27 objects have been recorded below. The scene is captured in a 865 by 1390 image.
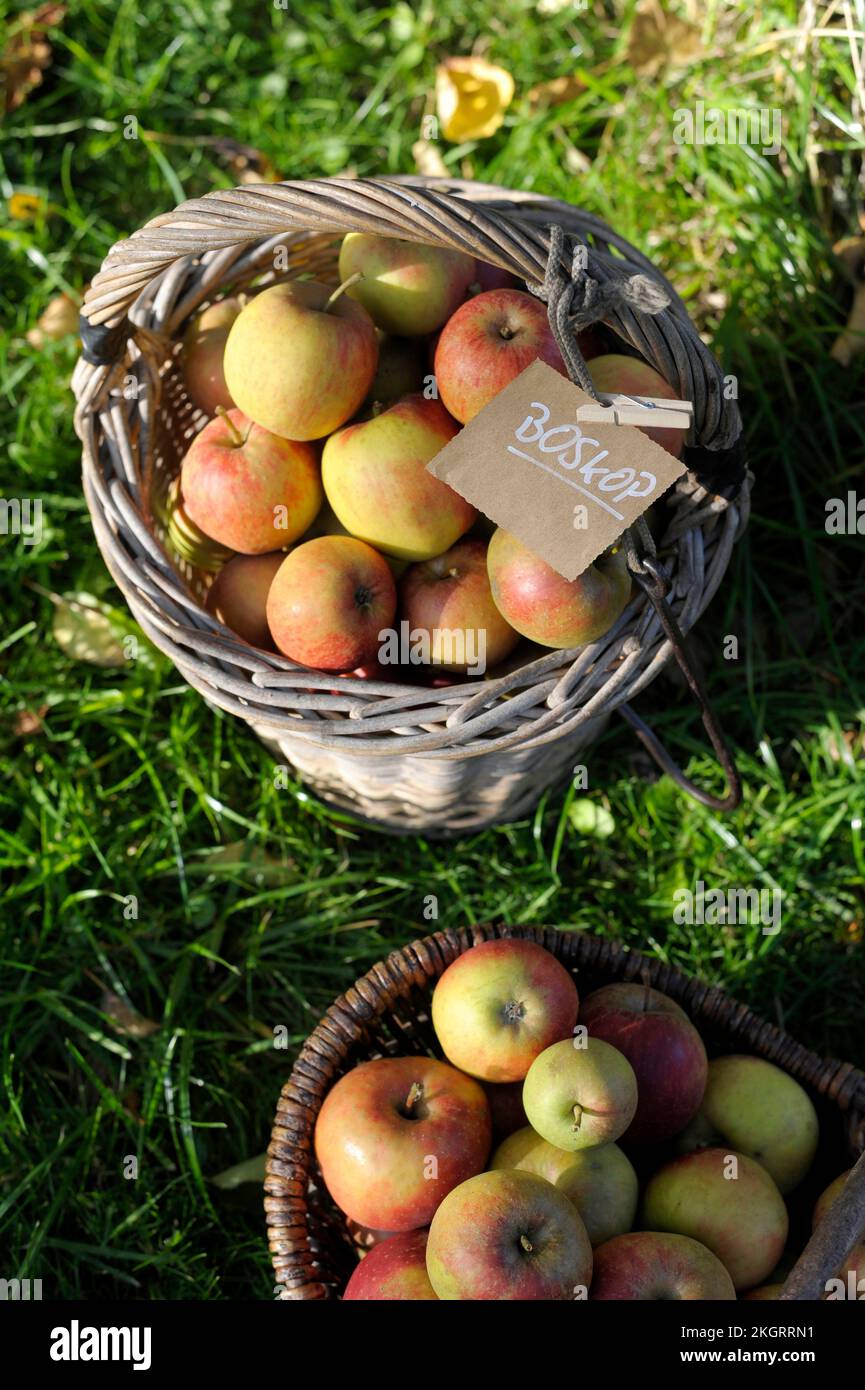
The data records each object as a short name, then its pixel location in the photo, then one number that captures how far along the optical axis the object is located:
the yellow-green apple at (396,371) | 1.29
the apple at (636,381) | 1.22
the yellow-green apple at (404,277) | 1.26
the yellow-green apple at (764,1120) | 1.21
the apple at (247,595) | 1.28
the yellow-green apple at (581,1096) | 1.14
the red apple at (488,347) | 1.20
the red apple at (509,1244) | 1.10
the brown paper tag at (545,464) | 1.11
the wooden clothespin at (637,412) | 1.10
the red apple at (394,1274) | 1.14
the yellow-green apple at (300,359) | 1.22
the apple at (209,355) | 1.30
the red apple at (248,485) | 1.24
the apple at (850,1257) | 1.15
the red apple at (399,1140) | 1.16
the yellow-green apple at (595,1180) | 1.16
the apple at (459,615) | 1.23
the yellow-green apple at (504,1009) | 1.18
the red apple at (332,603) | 1.21
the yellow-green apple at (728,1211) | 1.16
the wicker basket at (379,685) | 1.13
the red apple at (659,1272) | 1.12
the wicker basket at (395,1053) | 1.19
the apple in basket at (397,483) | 1.22
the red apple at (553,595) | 1.18
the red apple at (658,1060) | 1.19
